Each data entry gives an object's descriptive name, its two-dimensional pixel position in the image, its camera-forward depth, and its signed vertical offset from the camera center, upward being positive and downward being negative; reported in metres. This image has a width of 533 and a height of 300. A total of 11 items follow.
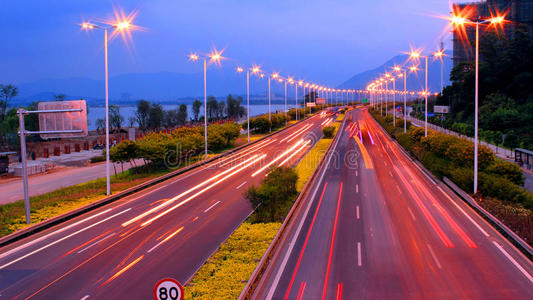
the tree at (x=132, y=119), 110.54 +1.13
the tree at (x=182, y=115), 114.25 +2.24
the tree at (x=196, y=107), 133.82 +5.32
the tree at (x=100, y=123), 104.50 +0.07
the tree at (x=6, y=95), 77.12 +5.96
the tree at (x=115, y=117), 100.33 +1.60
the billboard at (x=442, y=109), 79.19 +2.23
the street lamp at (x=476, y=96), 22.33 +1.43
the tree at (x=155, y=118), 101.50 +1.25
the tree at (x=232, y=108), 138.38 +5.05
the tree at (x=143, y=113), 102.38 +2.67
